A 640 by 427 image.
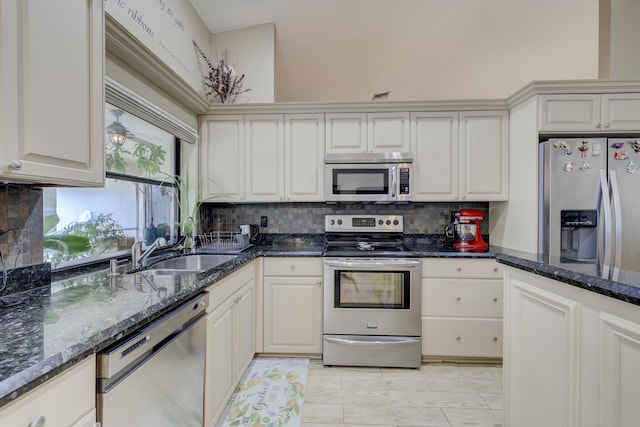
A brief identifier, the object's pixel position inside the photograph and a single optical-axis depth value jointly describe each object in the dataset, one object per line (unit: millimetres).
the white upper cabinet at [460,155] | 2607
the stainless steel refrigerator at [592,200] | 2049
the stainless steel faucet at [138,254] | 1568
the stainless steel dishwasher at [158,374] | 841
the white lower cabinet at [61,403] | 597
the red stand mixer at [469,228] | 2676
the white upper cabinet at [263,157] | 2713
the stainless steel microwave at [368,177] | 2574
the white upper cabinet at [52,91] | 834
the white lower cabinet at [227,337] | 1530
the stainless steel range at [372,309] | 2322
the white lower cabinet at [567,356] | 862
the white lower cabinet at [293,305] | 2426
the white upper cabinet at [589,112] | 2178
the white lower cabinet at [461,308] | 2355
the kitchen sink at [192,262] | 1976
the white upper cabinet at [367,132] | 2668
